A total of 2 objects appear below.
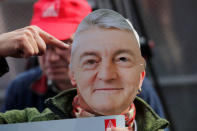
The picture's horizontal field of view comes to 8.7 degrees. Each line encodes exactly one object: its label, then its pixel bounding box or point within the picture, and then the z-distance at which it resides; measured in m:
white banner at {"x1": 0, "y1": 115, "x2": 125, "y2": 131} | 3.37
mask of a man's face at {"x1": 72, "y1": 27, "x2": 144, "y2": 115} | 3.38
